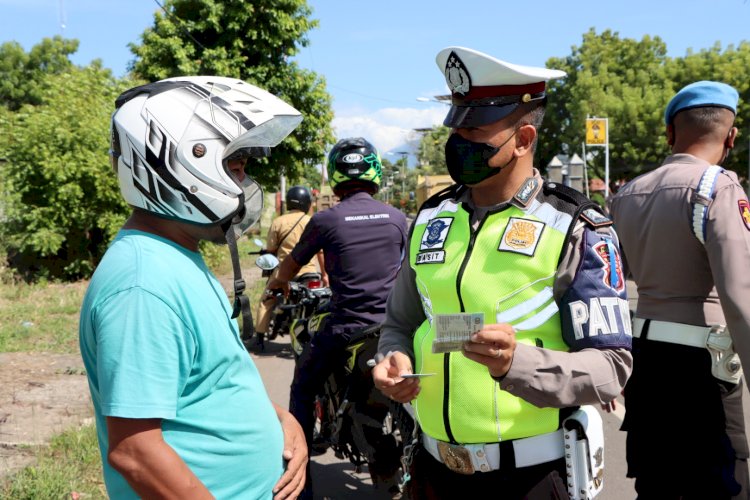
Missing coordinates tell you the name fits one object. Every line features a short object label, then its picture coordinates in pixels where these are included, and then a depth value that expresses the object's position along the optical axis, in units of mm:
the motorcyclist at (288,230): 7809
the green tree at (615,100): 38625
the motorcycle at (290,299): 4614
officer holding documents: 1942
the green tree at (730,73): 33438
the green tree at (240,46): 19672
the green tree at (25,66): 41594
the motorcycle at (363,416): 3951
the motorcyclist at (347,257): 4047
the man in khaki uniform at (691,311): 2580
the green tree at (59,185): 12211
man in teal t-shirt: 1521
